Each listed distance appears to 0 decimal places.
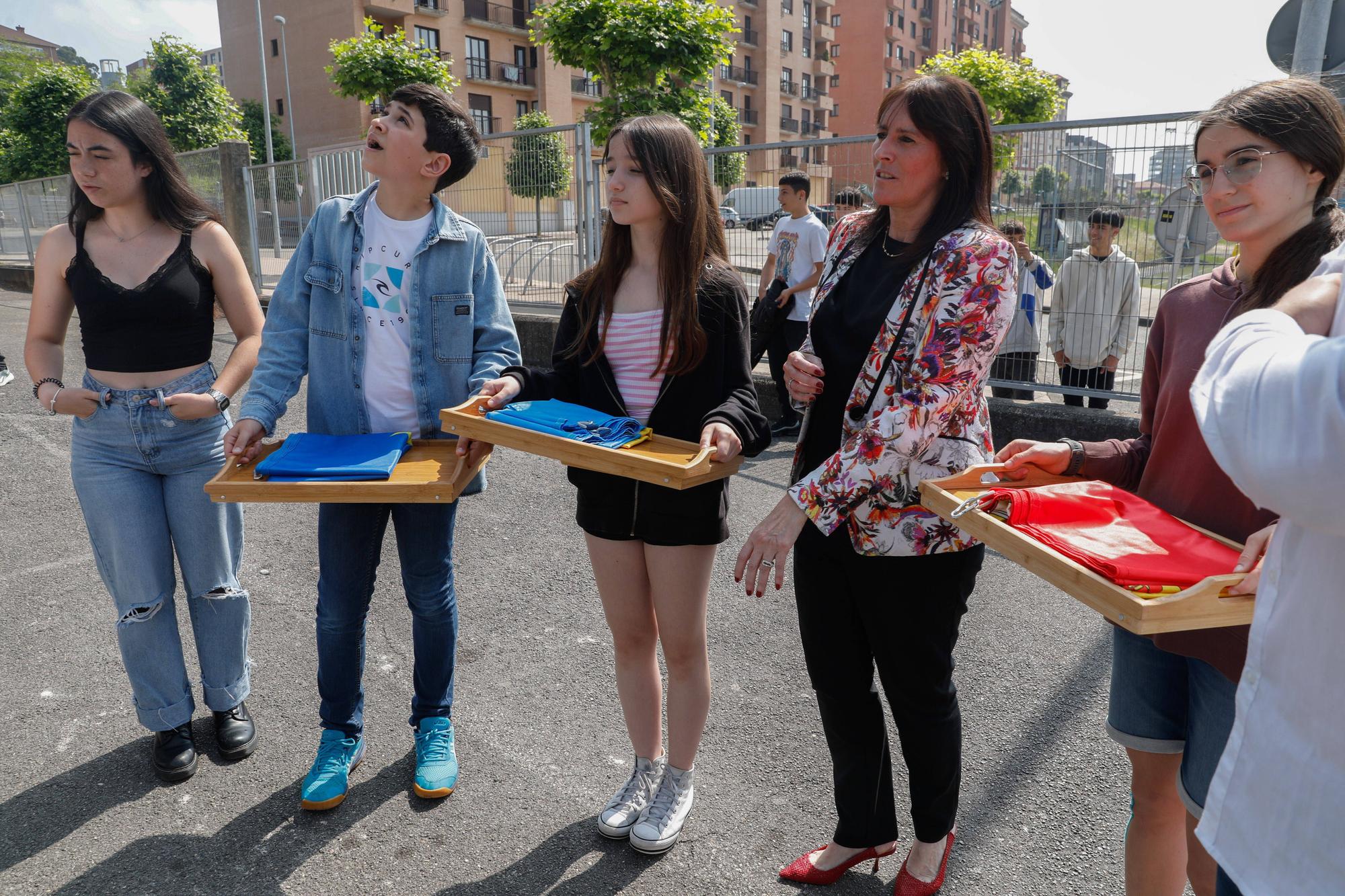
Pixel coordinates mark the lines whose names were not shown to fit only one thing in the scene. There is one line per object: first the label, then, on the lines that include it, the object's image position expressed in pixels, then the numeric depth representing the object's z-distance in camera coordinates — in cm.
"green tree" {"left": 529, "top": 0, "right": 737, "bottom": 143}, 1518
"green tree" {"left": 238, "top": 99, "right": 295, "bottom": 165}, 4653
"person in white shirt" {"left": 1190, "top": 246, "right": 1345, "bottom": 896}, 85
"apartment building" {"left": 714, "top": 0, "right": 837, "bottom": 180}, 5844
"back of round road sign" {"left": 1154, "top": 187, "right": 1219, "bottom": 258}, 539
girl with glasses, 164
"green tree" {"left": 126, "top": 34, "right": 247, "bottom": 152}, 3478
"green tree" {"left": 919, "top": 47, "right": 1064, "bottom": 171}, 3288
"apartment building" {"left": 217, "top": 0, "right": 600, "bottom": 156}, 4256
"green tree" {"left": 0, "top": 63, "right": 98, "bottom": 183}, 2906
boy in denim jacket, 273
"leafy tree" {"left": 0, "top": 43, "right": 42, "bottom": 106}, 4191
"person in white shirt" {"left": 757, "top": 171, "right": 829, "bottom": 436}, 738
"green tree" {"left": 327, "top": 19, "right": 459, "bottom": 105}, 2503
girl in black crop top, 288
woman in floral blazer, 200
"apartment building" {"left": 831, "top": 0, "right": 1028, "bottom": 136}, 6756
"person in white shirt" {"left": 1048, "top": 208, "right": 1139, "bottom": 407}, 592
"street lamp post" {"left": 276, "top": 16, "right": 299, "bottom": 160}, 4343
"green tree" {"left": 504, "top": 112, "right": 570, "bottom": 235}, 924
